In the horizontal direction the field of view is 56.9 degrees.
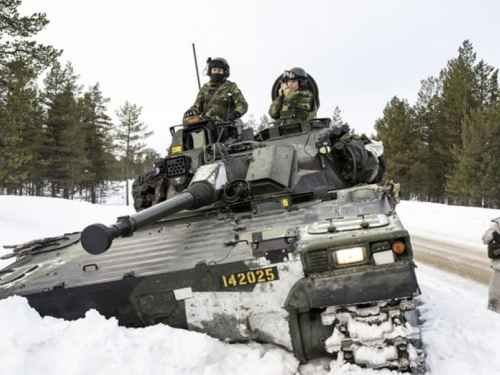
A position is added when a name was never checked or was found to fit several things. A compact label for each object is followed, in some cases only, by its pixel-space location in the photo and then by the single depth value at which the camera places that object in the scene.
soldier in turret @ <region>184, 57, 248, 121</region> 8.91
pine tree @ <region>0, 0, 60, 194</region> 18.05
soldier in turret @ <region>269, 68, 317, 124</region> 8.14
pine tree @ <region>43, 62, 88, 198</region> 35.03
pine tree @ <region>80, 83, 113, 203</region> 40.16
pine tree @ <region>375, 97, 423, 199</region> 35.53
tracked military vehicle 3.32
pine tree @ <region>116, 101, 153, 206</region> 43.91
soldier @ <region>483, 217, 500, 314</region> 5.46
